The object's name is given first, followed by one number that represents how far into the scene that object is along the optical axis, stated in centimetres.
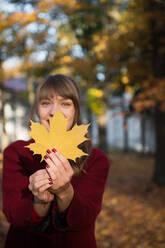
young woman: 125
